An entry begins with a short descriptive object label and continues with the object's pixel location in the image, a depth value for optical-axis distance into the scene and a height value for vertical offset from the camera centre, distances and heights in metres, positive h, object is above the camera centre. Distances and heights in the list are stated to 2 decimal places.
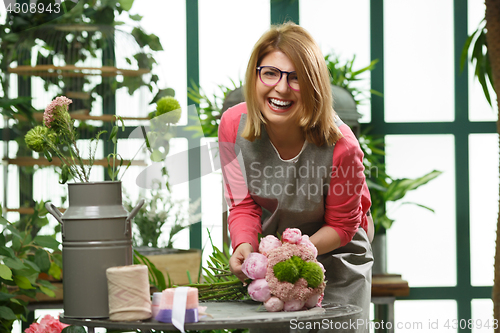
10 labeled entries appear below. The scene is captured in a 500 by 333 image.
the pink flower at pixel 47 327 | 3.61 -0.56
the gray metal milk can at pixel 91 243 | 2.91 -0.16
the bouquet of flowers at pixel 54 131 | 2.99 +0.10
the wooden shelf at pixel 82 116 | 4.79 +0.30
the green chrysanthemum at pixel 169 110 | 3.11 +0.16
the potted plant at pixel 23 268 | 3.67 -0.39
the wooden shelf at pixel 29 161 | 4.92 +0.06
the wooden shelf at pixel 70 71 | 4.87 +0.57
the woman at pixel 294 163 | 3.15 +0.02
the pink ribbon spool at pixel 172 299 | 2.85 -0.27
